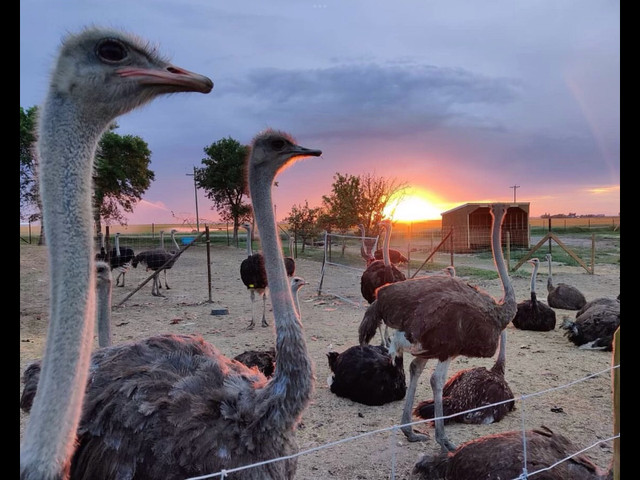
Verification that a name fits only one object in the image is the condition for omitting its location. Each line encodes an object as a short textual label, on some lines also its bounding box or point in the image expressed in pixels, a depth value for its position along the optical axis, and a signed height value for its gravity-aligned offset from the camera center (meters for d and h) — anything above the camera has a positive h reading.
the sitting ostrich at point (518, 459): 2.57 -1.21
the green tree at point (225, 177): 27.52 +3.12
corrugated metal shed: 25.25 +0.28
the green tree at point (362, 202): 25.25 +1.51
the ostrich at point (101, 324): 2.97 -0.68
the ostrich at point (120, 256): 14.52 -0.64
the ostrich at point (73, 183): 1.22 +0.14
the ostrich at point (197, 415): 2.12 -0.79
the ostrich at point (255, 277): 8.72 -0.76
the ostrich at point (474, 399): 4.28 -1.43
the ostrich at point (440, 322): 3.88 -0.72
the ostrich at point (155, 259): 12.46 -0.62
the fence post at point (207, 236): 10.95 -0.05
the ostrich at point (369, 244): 13.62 -0.51
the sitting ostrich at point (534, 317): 7.75 -1.33
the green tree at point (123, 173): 21.34 +2.71
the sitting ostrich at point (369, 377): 4.75 -1.38
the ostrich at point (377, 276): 7.93 -0.70
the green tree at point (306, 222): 27.38 +0.59
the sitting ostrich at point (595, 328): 6.58 -1.29
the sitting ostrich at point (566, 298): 9.42 -1.28
